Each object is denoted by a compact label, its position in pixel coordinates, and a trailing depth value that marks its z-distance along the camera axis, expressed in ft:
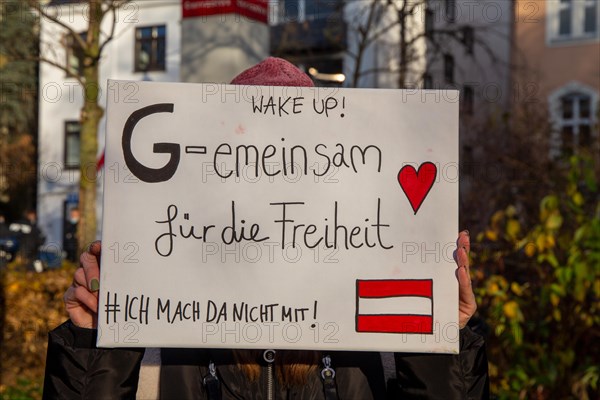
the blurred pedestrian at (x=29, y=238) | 53.33
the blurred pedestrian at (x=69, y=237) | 79.43
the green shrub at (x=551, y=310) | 12.84
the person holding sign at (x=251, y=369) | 6.53
